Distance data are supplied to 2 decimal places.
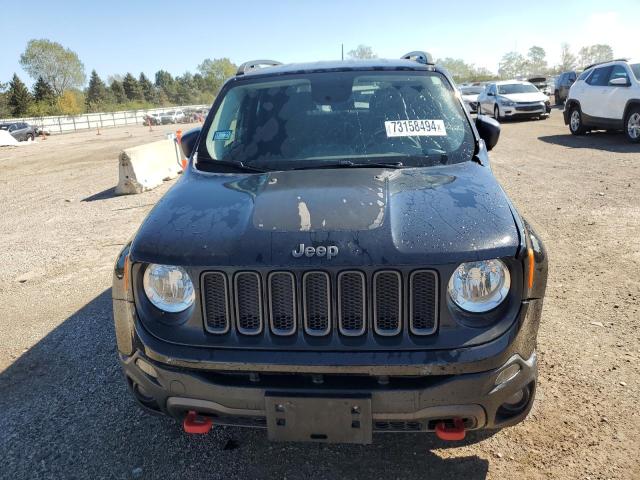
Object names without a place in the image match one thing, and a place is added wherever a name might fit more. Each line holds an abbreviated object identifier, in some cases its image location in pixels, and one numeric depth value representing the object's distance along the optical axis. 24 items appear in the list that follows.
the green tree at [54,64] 94.75
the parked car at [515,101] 22.36
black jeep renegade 2.16
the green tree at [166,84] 117.80
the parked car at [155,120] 55.50
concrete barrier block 10.56
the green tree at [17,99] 73.81
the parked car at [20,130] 36.41
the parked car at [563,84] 29.39
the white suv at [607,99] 12.97
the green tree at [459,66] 139.76
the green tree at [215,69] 133.00
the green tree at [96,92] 100.56
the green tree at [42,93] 81.06
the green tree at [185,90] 115.46
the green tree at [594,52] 138.86
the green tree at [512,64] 141.88
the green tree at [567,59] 116.39
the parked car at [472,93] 26.83
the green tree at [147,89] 110.88
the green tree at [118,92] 104.88
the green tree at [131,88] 107.81
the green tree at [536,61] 136.29
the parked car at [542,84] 41.03
